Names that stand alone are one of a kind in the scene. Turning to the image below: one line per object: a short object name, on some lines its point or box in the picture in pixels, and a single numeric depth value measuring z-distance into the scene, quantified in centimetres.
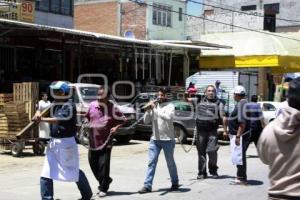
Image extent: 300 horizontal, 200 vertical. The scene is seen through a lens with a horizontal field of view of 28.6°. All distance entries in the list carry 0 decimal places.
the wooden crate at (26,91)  1647
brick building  4859
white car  2425
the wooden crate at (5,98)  1715
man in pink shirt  948
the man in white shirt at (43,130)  1611
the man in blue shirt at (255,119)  1162
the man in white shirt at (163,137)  990
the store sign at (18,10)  2627
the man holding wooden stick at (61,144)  785
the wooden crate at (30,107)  1638
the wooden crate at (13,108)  1605
